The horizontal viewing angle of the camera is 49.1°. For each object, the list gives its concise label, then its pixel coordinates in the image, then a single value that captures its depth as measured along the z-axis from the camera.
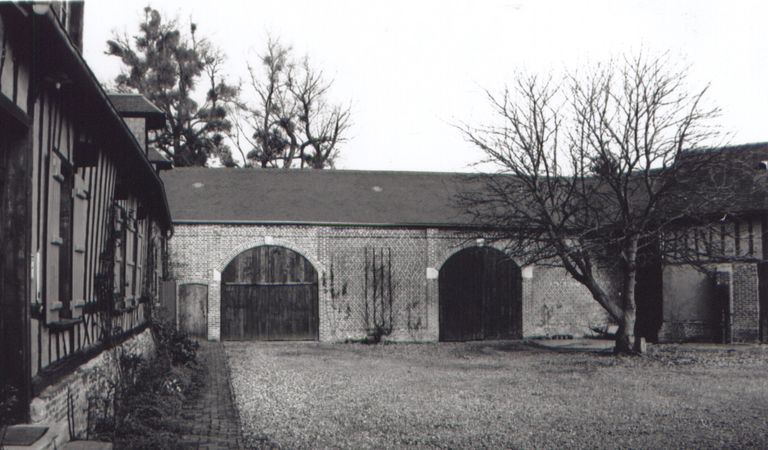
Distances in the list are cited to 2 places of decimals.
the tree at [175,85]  40.19
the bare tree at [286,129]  44.94
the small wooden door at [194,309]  26.81
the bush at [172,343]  16.61
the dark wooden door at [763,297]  25.88
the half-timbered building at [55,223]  5.99
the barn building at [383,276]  26.67
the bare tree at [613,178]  20.02
